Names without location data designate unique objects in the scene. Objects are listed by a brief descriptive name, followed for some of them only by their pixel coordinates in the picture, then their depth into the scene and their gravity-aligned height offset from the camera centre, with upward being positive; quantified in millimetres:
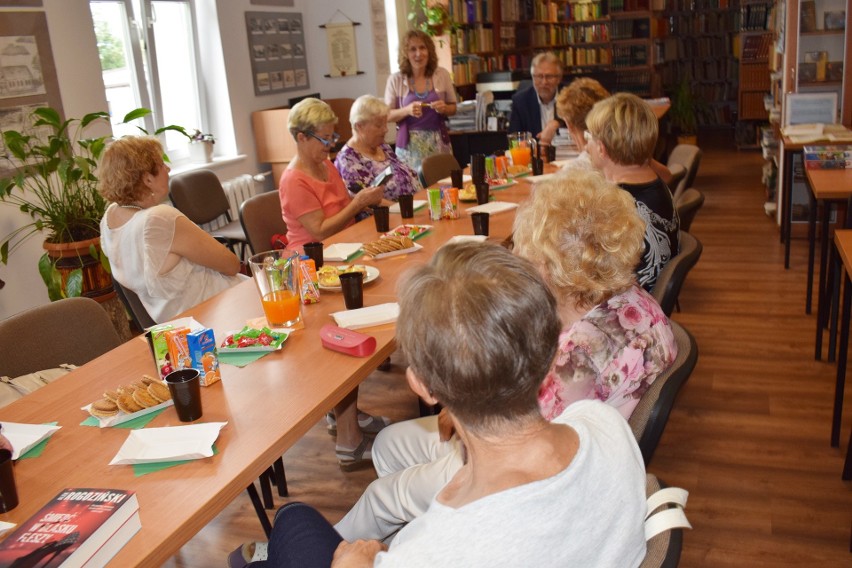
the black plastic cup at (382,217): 3020 -496
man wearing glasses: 4922 -165
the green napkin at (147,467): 1423 -648
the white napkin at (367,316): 2047 -591
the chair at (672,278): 2080 -566
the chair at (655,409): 1396 -602
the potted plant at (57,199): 3646 -415
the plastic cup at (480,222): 2770 -495
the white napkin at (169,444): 1443 -631
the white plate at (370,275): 2379 -569
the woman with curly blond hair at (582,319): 1563 -509
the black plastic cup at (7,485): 1325 -616
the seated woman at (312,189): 3316 -404
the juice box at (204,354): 1729 -555
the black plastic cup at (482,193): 3338 -478
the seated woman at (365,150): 3773 -295
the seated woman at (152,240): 2566 -439
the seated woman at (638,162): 2480 -315
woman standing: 5011 -104
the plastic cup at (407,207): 3286 -501
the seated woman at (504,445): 979 -497
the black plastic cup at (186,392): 1566 -569
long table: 1312 -643
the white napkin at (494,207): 3253 -533
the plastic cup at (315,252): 2535 -504
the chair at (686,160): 3944 -511
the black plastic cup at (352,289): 2137 -536
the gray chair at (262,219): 3482 -549
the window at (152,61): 4750 +280
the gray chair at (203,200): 4488 -571
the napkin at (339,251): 2714 -556
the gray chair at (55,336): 1997 -585
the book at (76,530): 1136 -620
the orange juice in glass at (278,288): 2055 -500
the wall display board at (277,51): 5777 +330
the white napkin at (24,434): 1537 -633
